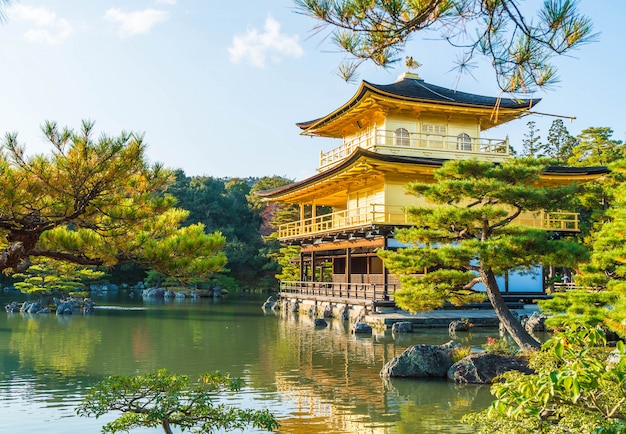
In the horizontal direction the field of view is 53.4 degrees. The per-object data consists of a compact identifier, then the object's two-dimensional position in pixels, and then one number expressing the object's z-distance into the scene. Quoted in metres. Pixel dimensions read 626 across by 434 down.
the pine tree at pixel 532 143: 42.91
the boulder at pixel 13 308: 24.95
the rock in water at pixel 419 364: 10.84
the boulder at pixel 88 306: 24.30
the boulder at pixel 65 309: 23.72
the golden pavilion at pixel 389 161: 20.52
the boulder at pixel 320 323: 19.66
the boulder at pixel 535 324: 17.58
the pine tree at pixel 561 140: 39.84
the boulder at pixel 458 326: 17.62
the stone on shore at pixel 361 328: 17.17
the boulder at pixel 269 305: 28.49
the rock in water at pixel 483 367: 10.20
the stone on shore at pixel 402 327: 17.16
